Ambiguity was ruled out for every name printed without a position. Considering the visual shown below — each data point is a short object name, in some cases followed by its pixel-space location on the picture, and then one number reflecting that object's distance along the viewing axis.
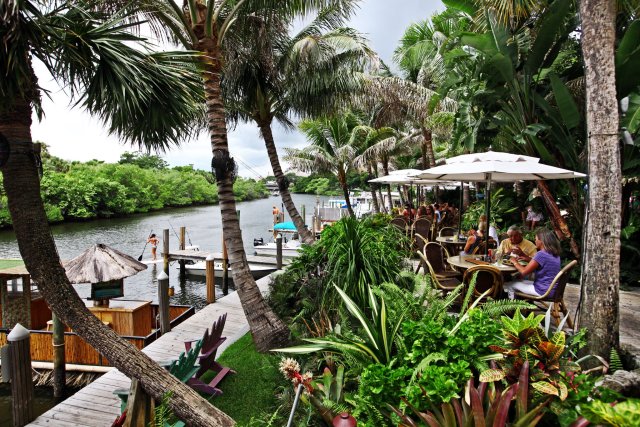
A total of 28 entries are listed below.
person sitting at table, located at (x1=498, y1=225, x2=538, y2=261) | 5.19
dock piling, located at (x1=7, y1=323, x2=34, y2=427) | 4.73
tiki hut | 6.95
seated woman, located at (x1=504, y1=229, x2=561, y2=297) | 4.15
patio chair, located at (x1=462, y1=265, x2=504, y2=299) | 4.16
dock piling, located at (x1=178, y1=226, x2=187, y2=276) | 16.94
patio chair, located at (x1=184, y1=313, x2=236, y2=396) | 4.41
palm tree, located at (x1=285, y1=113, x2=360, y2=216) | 16.84
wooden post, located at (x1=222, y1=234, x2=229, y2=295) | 14.07
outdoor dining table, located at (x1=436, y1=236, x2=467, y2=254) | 7.36
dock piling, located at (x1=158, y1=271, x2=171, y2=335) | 7.10
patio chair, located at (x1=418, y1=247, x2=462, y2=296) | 4.70
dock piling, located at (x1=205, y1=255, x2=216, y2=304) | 9.28
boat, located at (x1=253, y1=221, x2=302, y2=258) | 17.57
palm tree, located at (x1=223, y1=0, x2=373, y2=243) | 8.86
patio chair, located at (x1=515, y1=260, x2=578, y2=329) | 3.90
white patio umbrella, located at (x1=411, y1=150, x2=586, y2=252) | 4.69
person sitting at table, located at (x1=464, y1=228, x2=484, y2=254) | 6.37
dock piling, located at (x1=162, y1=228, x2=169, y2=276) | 15.52
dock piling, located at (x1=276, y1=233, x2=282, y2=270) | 12.21
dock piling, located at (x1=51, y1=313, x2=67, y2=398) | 6.54
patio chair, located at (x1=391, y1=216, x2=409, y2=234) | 10.50
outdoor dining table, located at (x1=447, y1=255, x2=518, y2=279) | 4.57
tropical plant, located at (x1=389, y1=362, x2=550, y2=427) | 1.97
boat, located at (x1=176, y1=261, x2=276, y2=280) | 14.44
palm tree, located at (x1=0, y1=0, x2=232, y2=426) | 2.79
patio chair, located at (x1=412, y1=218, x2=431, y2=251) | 9.07
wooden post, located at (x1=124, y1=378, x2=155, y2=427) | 3.04
